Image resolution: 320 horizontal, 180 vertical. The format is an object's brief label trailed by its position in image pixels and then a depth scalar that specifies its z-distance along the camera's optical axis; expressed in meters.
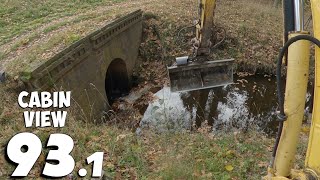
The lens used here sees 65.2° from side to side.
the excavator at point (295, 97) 2.11
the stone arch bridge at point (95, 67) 5.91
